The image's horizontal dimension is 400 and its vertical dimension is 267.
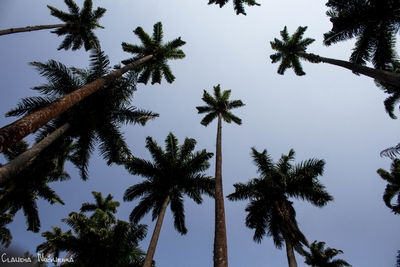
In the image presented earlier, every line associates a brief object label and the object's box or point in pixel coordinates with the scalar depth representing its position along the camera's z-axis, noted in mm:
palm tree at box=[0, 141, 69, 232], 15479
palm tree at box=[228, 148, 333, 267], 15023
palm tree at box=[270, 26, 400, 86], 19781
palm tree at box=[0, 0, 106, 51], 18172
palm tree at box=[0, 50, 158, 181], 12172
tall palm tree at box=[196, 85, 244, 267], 6914
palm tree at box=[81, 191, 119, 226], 26292
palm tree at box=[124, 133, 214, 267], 16328
